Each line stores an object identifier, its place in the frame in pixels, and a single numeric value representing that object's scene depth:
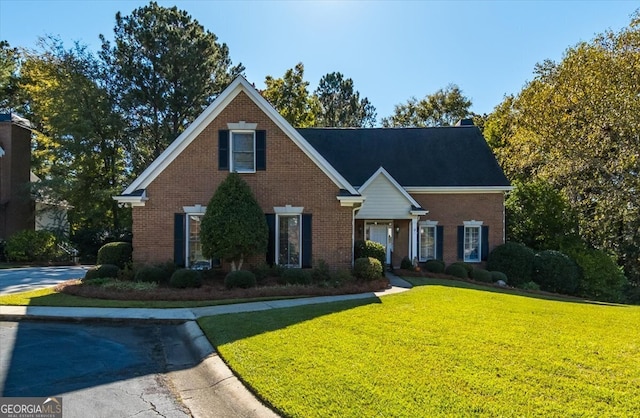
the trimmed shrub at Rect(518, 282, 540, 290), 19.20
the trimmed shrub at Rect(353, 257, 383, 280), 14.77
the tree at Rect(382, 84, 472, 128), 43.97
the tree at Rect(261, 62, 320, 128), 37.62
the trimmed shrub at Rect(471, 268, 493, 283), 19.08
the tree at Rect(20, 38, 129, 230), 28.53
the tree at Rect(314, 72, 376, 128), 52.00
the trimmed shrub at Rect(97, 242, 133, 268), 15.71
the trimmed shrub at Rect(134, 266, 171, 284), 13.99
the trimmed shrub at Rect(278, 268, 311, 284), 14.08
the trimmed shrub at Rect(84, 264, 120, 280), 14.43
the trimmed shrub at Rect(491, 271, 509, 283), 19.40
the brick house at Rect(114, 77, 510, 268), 15.16
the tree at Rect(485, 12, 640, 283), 21.69
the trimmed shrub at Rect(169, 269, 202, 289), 13.43
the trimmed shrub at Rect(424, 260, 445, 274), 19.62
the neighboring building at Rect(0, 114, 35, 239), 26.45
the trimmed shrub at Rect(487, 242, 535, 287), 20.38
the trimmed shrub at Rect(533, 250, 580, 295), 20.22
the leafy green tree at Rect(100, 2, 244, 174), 30.78
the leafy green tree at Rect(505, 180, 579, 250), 23.47
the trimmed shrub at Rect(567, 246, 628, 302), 20.92
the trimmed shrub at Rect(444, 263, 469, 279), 18.91
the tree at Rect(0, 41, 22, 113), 37.47
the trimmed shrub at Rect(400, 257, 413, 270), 19.23
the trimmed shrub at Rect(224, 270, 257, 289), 13.47
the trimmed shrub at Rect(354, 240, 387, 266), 16.56
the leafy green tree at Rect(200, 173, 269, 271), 13.91
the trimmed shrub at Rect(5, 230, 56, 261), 23.48
